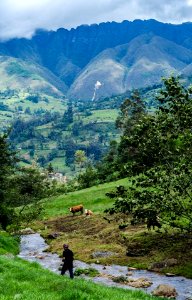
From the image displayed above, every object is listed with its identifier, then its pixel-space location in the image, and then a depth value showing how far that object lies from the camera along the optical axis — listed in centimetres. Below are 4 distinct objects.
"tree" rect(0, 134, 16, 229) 4959
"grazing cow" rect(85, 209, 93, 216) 6763
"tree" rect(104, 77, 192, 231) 2925
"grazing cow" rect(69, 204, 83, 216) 7150
